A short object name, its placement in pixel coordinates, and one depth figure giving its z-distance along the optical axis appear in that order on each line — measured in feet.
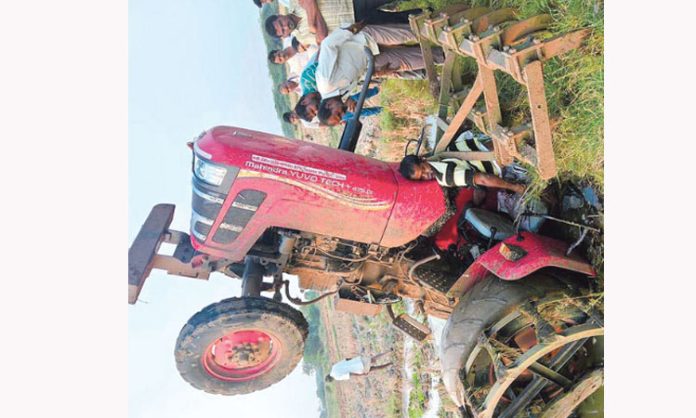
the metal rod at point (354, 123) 9.40
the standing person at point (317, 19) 13.17
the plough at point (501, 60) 6.96
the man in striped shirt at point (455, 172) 9.26
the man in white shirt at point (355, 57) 11.27
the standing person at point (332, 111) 11.04
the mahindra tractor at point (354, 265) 8.20
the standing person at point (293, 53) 15.57
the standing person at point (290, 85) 17.17
